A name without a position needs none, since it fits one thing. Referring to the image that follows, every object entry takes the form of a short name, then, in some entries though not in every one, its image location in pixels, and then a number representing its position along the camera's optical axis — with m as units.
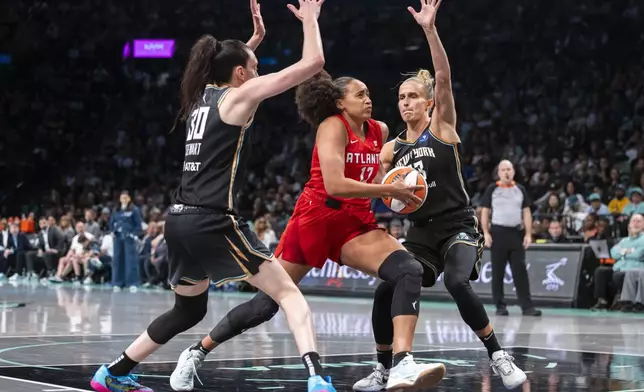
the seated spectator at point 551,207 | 18.49
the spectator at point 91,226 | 23.73
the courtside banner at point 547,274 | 15.24
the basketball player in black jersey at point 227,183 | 5.41
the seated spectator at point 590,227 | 15.86
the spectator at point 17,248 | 25.05
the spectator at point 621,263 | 14.59
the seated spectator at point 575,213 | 17.95
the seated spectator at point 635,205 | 16.89
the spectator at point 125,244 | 20.11
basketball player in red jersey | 6.11
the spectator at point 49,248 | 24.23
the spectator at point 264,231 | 18.98
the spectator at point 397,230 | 17.77
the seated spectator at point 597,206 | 18.06
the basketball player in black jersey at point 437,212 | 6.45
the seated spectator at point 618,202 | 18.38
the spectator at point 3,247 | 25.28
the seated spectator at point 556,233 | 16.23
